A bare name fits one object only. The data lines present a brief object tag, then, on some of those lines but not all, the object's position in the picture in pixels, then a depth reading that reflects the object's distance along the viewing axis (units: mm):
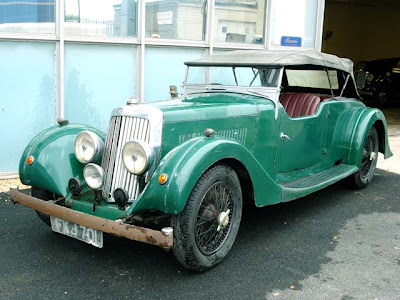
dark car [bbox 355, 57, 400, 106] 14672
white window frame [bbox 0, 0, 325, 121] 5820
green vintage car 3118
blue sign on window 8281
